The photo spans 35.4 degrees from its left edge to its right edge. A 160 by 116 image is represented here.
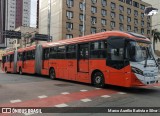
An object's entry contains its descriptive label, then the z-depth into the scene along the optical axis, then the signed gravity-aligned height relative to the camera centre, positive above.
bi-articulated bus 11.55 +0.01
